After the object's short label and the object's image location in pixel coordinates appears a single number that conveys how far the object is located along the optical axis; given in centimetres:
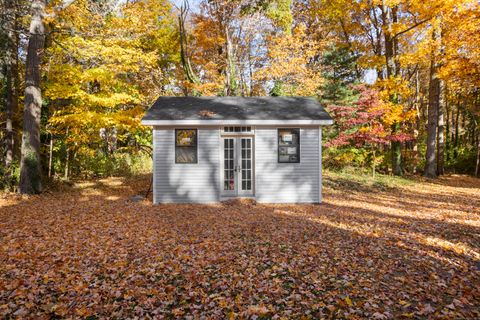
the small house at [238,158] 1058
